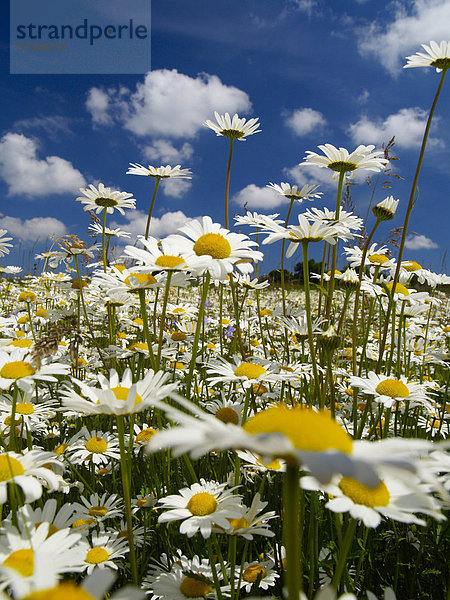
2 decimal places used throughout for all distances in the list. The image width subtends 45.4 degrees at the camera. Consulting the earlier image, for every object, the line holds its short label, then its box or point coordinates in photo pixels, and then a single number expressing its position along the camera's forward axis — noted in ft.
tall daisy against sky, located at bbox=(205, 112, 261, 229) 1.38
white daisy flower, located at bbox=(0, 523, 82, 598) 0.48
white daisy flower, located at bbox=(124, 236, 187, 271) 0.90
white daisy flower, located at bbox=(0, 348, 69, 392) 0.81
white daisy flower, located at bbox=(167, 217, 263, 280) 0.90
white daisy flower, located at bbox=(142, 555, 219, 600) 0.78
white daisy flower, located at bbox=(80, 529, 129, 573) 0.83
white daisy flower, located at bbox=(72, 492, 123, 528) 0.94
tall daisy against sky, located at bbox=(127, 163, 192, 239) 1.41
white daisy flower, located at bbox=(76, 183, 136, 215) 1.43
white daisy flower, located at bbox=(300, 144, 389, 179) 1.11
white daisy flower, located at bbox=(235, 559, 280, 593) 0.83
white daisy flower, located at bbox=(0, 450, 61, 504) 0.58
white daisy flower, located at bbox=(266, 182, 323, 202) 1.46
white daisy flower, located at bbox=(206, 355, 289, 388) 0.95
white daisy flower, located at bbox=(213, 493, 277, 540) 0.73
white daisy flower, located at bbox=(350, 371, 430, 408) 0.96
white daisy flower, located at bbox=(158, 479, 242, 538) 0.71
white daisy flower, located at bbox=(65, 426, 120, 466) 1.06
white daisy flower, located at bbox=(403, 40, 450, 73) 1.11
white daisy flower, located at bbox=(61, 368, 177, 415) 0.59
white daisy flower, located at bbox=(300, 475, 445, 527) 0.50
